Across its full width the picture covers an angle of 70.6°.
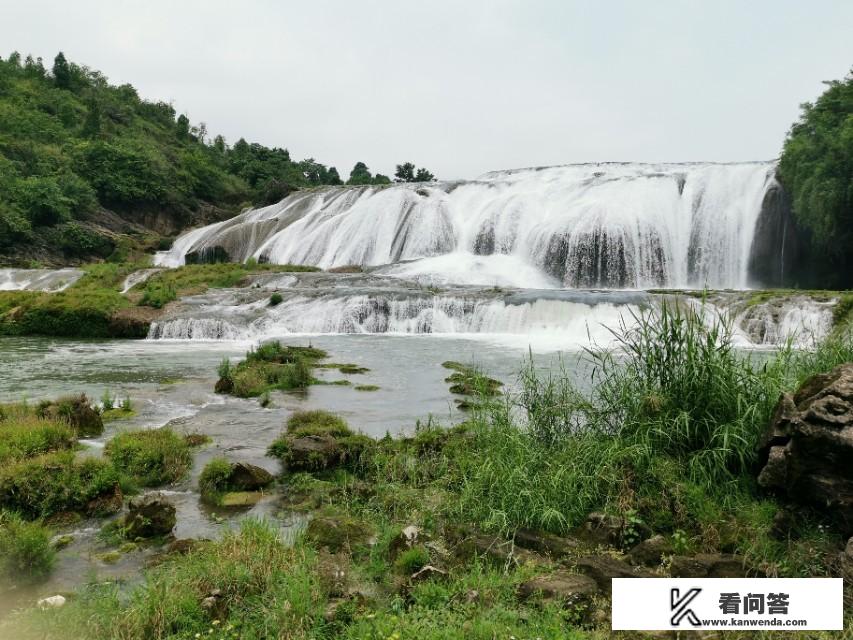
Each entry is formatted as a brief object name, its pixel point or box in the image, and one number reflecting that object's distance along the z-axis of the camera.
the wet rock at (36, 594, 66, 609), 3.82
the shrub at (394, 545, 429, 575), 4.31
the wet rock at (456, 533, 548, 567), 4.34
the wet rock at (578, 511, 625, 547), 4.54
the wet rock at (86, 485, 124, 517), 5.57
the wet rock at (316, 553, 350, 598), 3.92
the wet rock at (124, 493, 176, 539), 5.09
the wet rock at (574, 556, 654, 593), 3.86
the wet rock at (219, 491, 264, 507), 5.90
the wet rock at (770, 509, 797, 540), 4.11
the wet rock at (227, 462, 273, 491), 6.25
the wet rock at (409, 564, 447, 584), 4.11
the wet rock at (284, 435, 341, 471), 6.85
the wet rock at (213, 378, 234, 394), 11.06
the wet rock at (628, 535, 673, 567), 4.20
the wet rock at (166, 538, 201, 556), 4.74
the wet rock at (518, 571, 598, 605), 3.75
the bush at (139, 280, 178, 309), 21.27
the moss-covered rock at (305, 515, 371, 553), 4.73
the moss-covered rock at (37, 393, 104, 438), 7.91
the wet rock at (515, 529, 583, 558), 4.45
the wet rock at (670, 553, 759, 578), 3.88
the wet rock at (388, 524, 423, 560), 4.54
